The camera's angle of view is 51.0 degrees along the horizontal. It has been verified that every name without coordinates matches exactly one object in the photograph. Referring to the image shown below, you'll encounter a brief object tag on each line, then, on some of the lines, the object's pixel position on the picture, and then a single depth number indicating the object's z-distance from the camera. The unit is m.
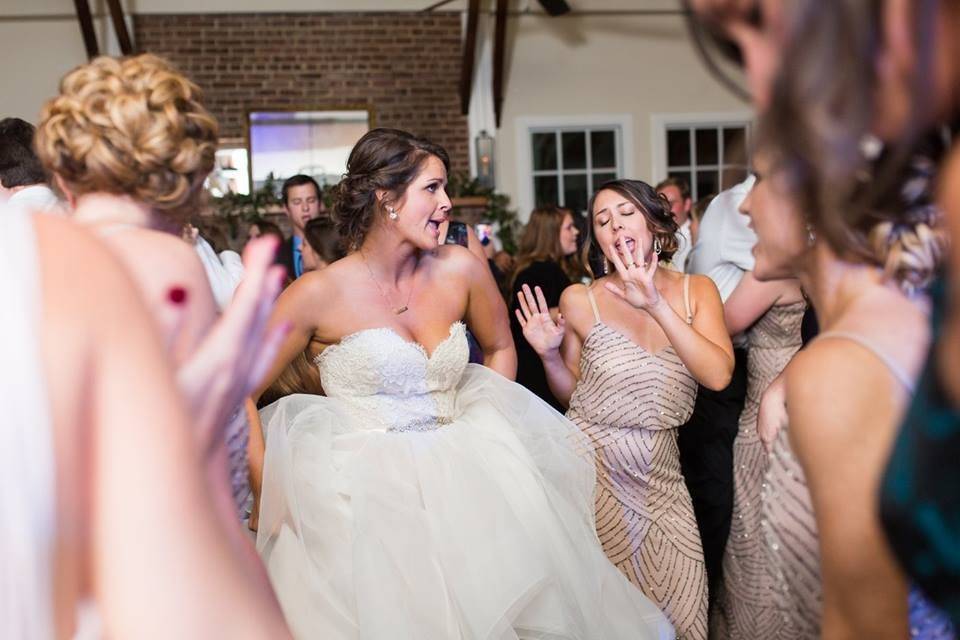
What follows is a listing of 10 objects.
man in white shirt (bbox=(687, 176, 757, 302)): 3.43
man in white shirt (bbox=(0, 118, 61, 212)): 2.79
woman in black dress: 4.20
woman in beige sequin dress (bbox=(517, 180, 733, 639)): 2.89
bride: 2.26
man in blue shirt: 5.20
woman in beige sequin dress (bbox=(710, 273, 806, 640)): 2.62
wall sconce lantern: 9.43
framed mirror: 9.41
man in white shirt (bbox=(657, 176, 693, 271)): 6.04
